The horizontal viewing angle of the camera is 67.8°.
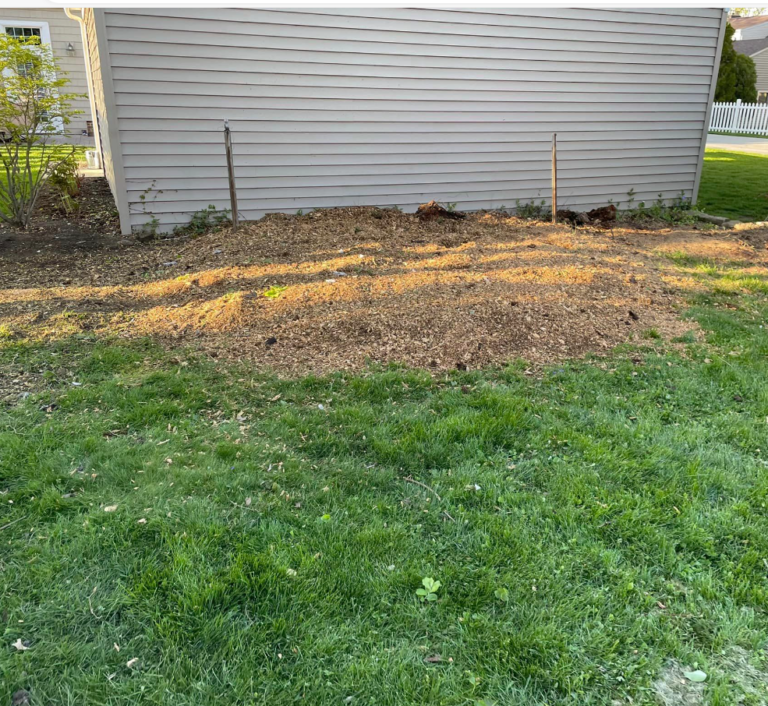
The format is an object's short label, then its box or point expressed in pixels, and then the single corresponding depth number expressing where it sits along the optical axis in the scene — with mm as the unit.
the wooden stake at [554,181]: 7516
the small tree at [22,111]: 6203
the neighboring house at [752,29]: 44219
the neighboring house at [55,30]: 13367
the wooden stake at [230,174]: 6195
